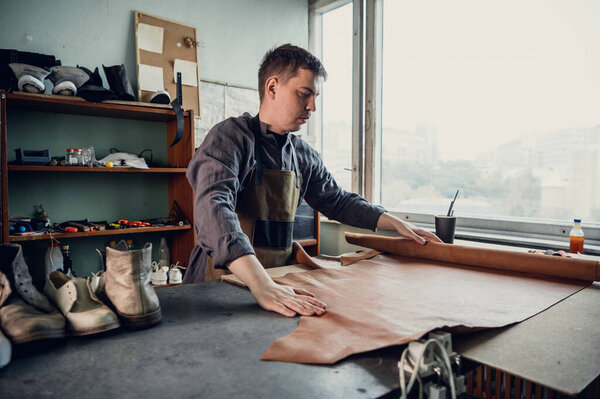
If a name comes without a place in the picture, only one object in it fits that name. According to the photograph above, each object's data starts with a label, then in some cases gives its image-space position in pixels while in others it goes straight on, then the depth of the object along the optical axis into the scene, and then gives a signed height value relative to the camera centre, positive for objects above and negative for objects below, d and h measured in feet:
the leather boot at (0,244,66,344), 2.27 -0.76
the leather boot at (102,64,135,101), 8.05 +1.97
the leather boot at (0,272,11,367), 2.08 -0.86
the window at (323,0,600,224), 6.96 +1.47
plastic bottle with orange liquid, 5.40 -0.75
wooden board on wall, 9.12 +2.98
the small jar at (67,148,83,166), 7.65 +0.49
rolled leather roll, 3.87 -0.80
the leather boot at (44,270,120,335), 2.49 -0.79
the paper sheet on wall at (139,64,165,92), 9.06 +2.34
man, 4.08 +0.05
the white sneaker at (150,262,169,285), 8.57 -1.96
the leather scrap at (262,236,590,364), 2.39 -0.92
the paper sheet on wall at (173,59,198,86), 9.56 +2.62
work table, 1.91 -0.95
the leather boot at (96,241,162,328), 2.64 -0.71
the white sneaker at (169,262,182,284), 8.73 -1.99
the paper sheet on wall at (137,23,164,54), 9.12 +3.26
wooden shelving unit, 6.66 +0.69
